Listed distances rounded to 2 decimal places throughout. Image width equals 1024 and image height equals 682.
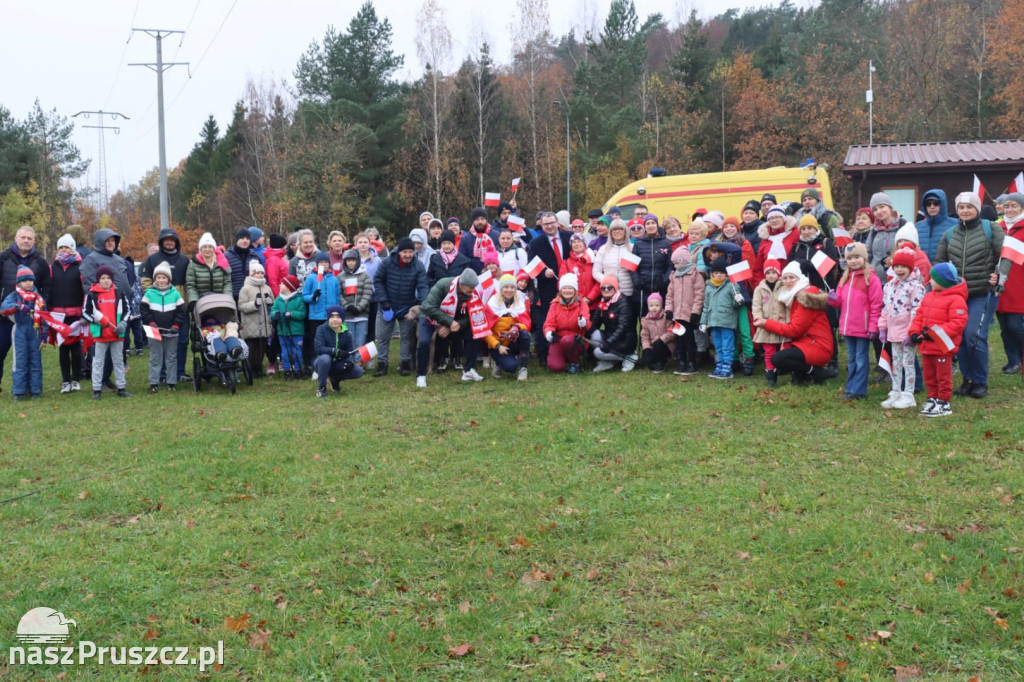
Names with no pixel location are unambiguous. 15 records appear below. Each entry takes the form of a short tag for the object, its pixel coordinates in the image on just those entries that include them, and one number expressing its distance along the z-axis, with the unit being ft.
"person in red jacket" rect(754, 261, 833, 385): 31.73
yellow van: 49.29
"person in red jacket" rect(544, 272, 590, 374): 38.27
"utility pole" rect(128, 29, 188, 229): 86.51
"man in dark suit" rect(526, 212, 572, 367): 40.96
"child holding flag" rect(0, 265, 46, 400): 35.81
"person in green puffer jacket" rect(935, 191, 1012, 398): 28.96
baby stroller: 37.17
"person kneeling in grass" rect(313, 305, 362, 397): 35.29
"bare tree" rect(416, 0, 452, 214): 137.18
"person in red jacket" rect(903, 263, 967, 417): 25.96
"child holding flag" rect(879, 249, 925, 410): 27.66
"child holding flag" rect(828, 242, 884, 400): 29.37
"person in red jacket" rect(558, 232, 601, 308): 39.52
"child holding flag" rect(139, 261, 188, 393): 37.14
